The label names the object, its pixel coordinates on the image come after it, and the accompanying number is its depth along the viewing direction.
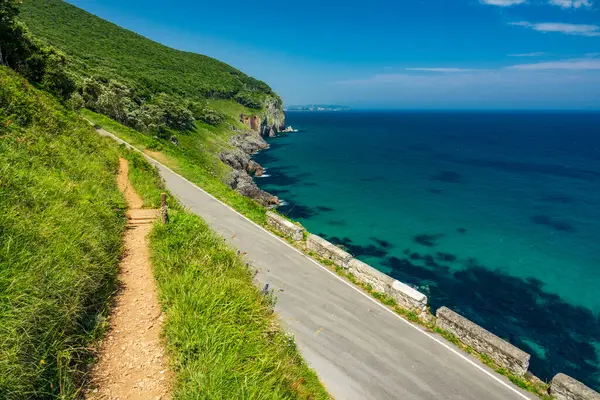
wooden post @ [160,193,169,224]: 11.20
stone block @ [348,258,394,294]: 12.16
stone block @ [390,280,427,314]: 11.18
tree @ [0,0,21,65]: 24.08
